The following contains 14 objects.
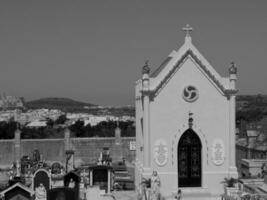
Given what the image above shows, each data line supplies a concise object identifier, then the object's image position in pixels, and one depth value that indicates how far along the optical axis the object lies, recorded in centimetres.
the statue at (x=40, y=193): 1638
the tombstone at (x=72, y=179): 1745
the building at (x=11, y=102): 18362
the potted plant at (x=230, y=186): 1616
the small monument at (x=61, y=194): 1483
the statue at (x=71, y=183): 1731
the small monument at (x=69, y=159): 2744
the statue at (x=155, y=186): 1557
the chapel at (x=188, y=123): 1677
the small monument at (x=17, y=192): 1501
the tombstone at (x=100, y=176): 1878
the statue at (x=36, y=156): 2926
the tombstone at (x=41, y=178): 1847
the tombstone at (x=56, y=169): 2549
